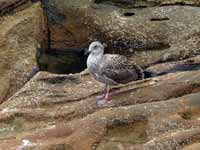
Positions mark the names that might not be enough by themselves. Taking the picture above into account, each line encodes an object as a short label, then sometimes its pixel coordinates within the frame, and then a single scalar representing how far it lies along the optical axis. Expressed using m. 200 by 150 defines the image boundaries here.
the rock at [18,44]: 20.19
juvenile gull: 15.96
